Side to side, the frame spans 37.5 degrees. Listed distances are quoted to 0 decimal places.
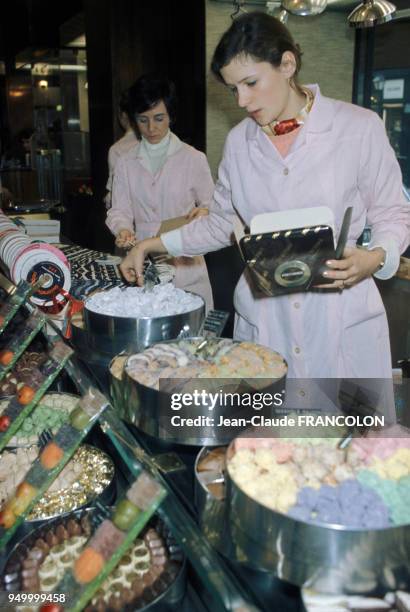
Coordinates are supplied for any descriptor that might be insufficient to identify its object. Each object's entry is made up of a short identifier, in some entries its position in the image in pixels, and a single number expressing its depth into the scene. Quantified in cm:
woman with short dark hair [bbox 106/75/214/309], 372
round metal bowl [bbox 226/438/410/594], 90
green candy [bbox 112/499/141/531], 94
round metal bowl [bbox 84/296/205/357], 184
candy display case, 93
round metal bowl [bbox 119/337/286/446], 133
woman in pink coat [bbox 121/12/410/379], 195
